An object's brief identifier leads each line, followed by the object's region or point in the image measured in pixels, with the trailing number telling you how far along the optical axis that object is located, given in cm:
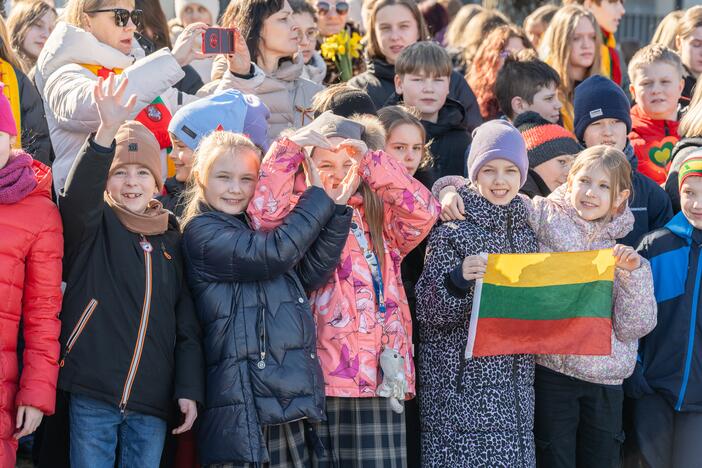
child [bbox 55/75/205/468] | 829
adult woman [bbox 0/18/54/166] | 1124
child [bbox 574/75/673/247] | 1219
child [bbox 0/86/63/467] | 806
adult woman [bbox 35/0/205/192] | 1002
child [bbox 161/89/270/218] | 996
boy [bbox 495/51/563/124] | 1294
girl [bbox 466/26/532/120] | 1412
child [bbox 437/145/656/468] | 994
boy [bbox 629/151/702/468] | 1022
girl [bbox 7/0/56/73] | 1427
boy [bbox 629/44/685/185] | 1351
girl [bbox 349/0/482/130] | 1325
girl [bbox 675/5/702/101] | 1568
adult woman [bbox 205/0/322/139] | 1195
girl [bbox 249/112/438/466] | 896
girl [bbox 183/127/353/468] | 842
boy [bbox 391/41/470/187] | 1210
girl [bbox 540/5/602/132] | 1495
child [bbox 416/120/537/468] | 945
